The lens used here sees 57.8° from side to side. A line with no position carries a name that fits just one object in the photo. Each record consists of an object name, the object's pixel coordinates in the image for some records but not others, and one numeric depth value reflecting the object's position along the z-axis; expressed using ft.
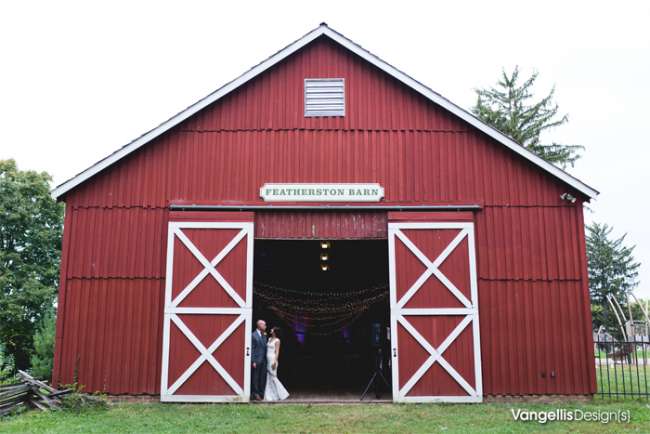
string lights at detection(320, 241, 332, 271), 54.12
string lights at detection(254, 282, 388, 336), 64.23
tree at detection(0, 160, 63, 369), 92.63
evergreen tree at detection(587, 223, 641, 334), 159.63
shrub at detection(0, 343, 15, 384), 55.87
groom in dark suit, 40.19
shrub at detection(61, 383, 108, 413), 36.29
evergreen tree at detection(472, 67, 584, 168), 112.57
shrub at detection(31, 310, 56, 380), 55.26
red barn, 38.96
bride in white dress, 40.63
